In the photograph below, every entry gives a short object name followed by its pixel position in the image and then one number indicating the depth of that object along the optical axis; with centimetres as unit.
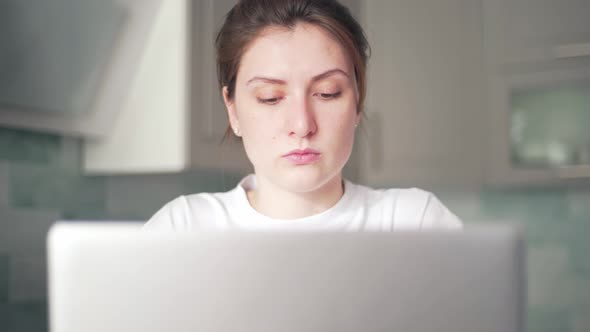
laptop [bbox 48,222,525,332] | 42
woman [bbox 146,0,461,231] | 99
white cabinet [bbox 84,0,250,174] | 173
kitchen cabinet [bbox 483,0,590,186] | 208
